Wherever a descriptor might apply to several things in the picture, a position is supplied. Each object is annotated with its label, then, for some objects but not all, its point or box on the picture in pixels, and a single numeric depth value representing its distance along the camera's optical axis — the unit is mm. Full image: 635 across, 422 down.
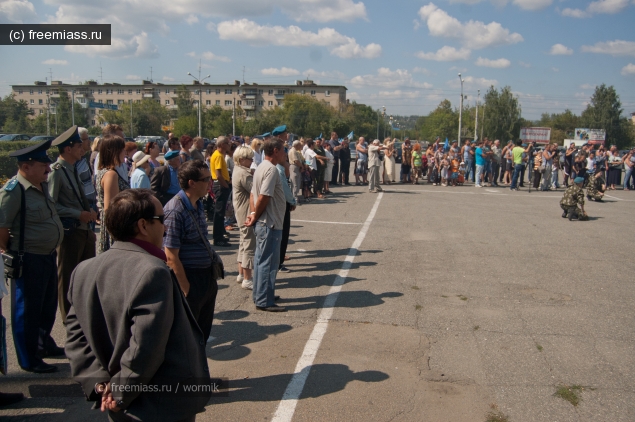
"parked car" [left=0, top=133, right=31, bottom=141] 35412
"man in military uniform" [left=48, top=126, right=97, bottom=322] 4793
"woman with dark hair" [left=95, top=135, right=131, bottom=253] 4883
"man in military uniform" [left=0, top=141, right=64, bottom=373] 4219
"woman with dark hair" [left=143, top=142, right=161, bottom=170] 7668
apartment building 129625
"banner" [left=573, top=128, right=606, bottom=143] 78656
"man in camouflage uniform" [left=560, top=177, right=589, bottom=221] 13078
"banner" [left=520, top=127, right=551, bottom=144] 78938
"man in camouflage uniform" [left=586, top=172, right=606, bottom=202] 17188
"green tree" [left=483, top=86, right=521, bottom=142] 80812
